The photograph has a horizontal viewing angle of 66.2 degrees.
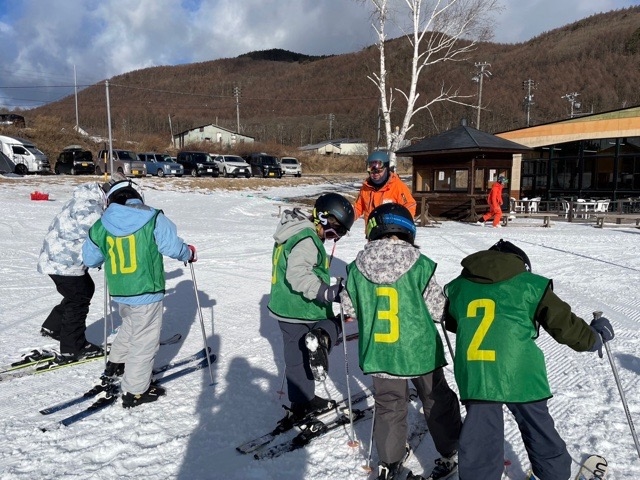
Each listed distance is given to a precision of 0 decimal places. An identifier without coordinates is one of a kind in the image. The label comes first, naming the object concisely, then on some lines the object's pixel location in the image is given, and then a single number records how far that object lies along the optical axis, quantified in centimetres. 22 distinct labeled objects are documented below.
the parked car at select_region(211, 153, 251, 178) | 3416
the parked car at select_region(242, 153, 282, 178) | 3591
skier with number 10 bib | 377
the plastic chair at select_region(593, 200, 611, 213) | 1980
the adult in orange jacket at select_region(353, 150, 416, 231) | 607
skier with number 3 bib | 268
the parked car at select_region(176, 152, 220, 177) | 3298
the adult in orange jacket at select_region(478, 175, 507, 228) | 1530
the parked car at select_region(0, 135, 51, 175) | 2783
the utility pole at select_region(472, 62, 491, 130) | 4128
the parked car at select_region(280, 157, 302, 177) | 3979
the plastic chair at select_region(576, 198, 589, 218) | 1767
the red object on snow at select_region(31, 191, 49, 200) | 1724
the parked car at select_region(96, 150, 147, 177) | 2728
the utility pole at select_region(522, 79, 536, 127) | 4966
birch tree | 1912
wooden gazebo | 1734
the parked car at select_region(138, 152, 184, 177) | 2984
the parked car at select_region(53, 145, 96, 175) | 2934
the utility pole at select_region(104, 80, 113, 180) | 2893
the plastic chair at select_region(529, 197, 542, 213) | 2108
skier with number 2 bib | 240
